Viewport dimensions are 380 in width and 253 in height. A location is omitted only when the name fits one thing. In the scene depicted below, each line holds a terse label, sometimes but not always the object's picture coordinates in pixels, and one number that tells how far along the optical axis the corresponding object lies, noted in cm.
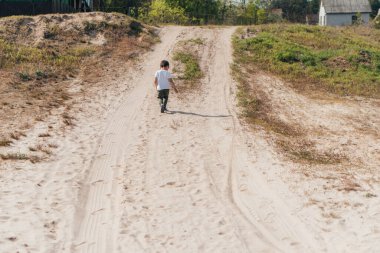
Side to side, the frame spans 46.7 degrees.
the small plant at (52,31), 2226
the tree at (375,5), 8275
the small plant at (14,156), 938
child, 1365
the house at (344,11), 5428
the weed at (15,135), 1062
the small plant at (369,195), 817
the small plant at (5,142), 1012
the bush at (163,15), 3544
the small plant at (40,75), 1690
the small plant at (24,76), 1648
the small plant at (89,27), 2354
